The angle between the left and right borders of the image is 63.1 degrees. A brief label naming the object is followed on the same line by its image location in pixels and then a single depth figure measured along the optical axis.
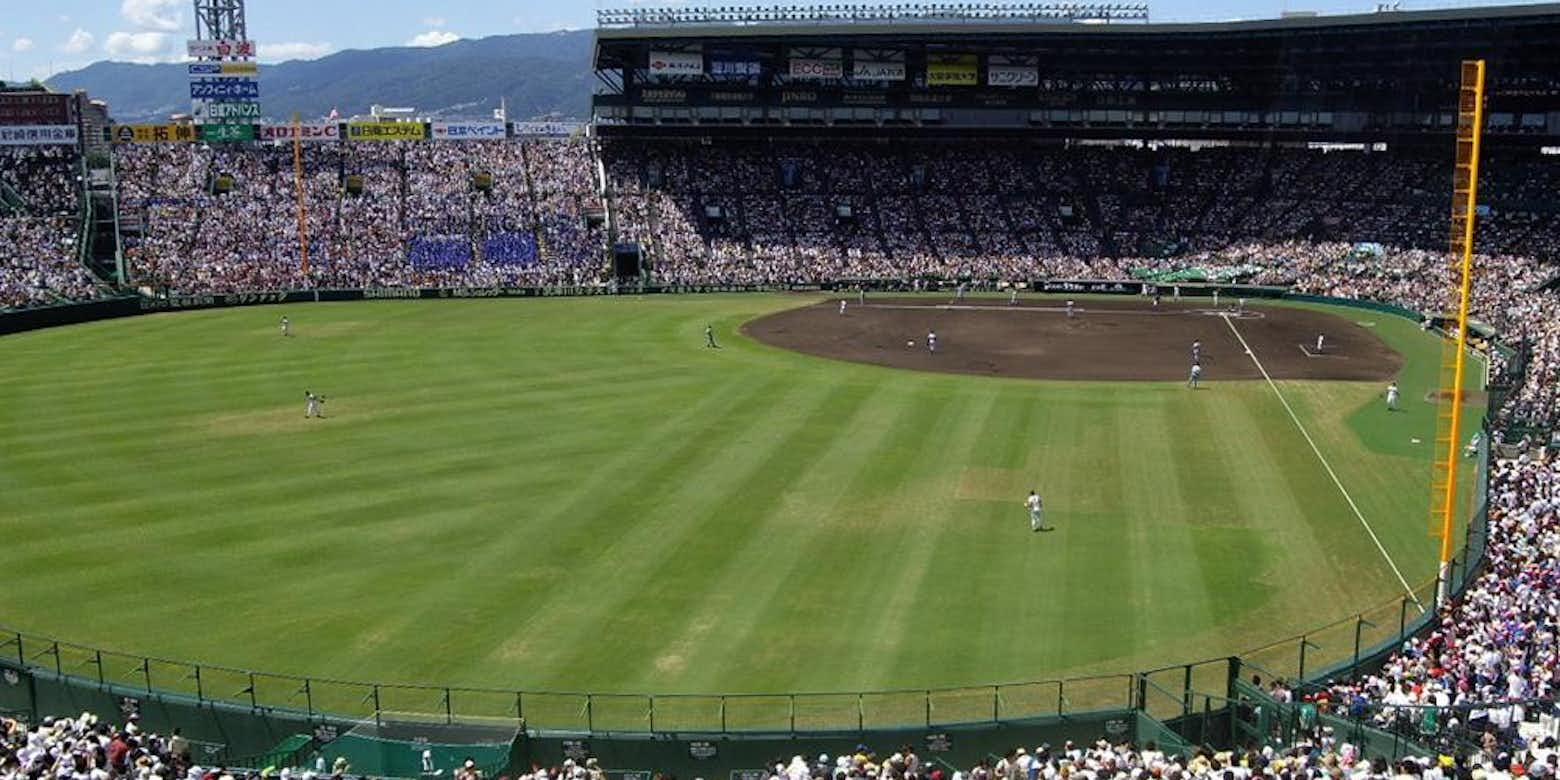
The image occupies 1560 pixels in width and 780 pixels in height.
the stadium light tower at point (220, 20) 105.94
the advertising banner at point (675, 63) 95.00
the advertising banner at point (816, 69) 96.19
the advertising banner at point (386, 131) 99.56
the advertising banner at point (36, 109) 88.19
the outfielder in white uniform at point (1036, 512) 32.38
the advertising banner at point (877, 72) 96.75
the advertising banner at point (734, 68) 96.56
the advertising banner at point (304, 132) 96.94
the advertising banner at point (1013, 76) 95.81
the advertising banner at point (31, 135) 88.50
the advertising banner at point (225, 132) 95.44
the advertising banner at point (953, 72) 96.50
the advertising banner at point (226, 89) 95.06
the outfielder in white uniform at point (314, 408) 45.88
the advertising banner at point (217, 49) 94.12
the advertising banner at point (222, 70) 94.50
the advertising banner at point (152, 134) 95.06
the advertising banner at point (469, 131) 102.50
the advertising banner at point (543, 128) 105.05
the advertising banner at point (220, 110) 95.50
